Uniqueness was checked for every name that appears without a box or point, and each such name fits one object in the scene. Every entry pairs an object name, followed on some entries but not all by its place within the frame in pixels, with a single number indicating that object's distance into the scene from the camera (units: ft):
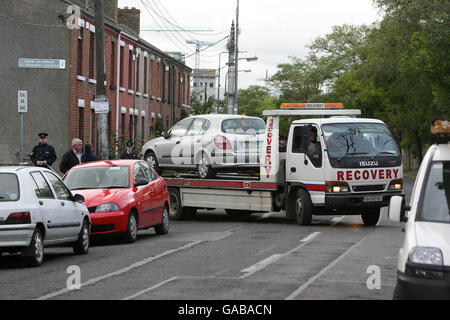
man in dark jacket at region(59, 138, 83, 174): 71.87
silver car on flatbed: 71.61
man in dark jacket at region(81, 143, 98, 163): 73.05
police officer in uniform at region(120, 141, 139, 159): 81.71
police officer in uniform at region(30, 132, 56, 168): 70.74
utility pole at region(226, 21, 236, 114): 151.53
